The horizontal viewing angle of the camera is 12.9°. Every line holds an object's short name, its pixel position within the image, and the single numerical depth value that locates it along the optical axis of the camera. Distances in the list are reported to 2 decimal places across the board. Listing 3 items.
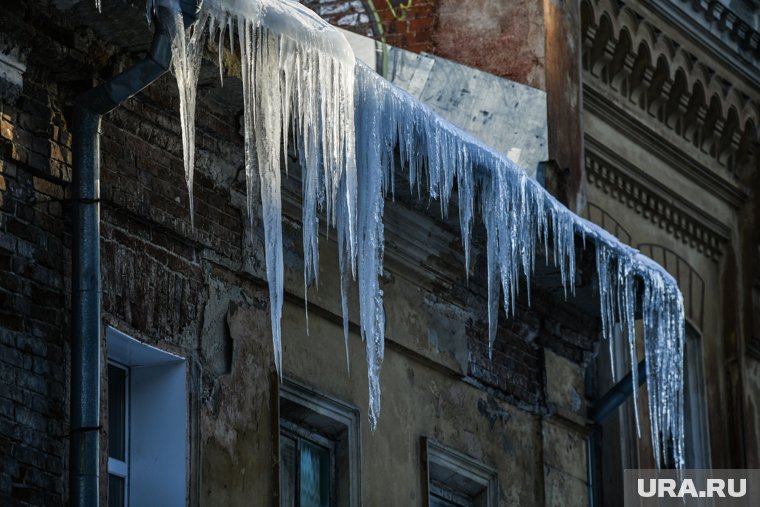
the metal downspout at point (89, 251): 12.87
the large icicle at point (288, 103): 14.12
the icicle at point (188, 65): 13.32
